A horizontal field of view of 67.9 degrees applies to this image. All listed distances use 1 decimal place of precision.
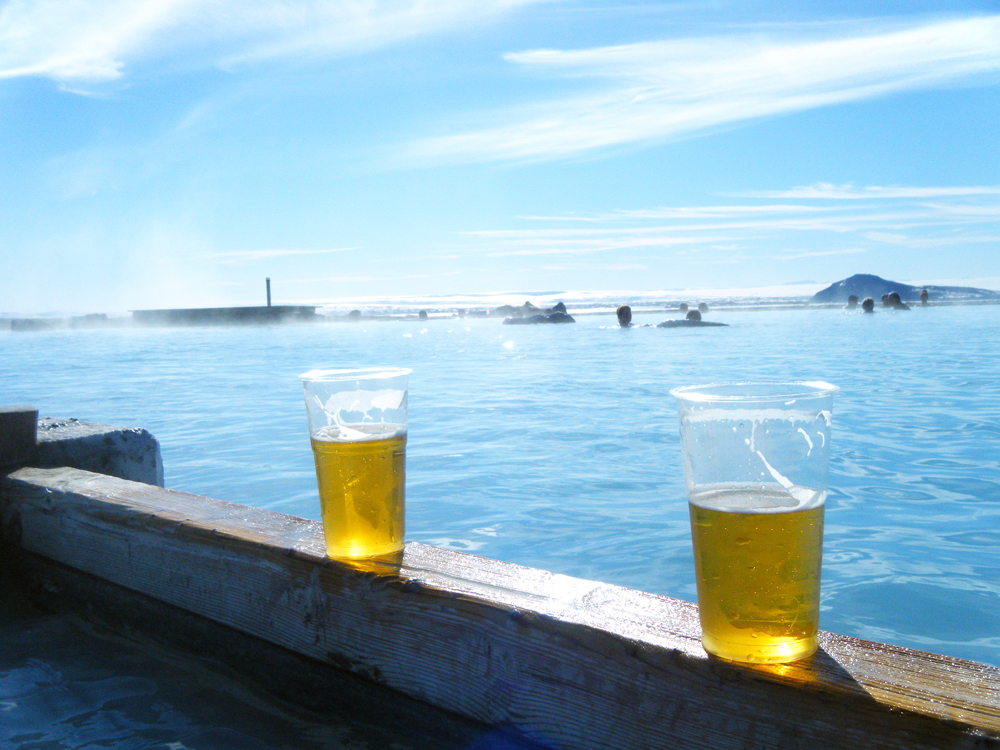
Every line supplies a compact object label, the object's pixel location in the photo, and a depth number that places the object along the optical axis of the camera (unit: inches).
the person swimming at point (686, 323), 1015.7
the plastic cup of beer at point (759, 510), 37.6
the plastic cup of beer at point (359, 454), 57.1
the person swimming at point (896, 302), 1535.4
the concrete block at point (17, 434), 97.7
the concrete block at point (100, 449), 107.0
